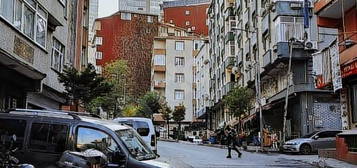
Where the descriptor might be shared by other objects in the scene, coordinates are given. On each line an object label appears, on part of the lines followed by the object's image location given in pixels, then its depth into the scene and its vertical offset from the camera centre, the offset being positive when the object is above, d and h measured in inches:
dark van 366.9 -5.3
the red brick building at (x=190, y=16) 4097.0 +906.2
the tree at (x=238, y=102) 1636.3 +93.9
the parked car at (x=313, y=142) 1184.8 -21.1
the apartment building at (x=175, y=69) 3602.4 +427.8
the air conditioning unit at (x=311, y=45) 1354.6 +223.2
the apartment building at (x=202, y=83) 2987.2 +299.4
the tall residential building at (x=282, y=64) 1378.0 +200.1
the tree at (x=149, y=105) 2955.2 +155.3
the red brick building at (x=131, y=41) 3934.5 +674.5
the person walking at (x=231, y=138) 1034.7 -11.3
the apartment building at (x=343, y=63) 869.8 +116.6
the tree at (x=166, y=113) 2962.6 +105.4
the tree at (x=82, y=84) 971.9 +87.5
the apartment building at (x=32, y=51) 685.3 +122.0
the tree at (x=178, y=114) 2910.9 +99.0
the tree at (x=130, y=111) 2853.3 +113.9
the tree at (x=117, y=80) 2694.4 +292.8
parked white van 852.0 +7.7
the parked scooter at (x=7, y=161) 232.8 -13.5
